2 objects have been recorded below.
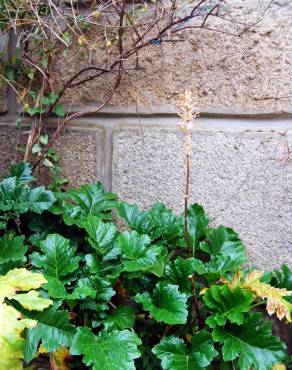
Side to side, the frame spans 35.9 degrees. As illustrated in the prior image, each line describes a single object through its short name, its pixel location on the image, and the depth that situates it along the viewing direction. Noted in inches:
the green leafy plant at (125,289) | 38.9
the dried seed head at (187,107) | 38.6
